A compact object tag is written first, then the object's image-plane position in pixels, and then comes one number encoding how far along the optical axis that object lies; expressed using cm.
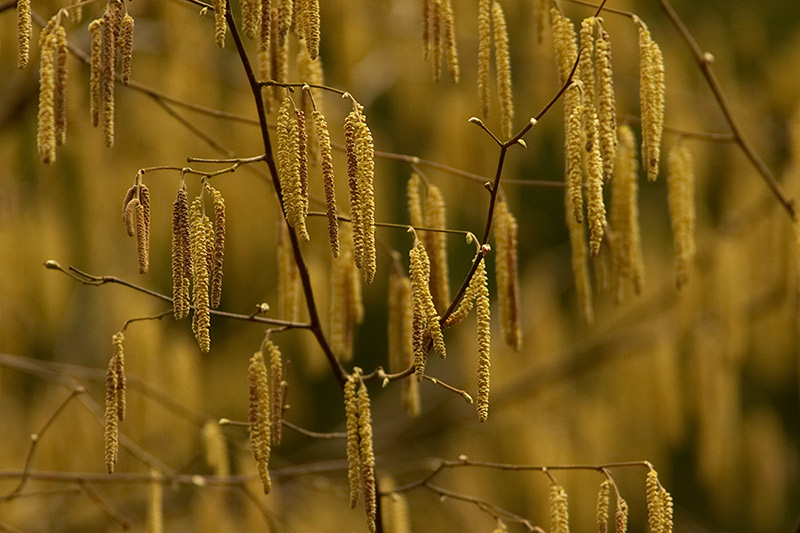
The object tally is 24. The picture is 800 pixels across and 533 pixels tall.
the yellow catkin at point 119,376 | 193
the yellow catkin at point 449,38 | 199
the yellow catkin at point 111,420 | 192
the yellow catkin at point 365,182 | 189
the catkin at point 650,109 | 196
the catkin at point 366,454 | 192
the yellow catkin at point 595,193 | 192
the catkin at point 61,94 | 192
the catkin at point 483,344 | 189
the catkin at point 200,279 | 189
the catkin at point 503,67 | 198
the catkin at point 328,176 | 188
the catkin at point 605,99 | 193
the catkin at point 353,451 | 192
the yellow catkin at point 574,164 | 193
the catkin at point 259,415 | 194
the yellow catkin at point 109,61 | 192
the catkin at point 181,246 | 189
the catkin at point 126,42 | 192
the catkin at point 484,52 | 198
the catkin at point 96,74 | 192
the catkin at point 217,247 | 190
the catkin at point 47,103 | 189
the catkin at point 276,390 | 196
